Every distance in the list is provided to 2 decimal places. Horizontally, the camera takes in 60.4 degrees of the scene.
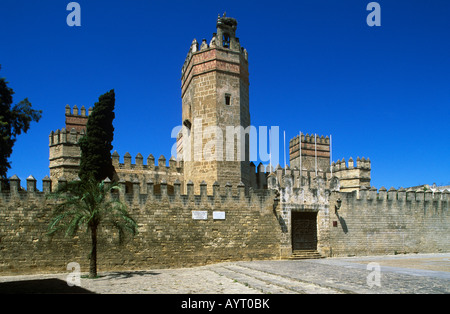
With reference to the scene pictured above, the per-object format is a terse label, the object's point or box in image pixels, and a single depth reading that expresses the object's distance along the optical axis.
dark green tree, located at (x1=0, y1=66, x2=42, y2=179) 23.25
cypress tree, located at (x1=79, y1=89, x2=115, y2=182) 21.12
